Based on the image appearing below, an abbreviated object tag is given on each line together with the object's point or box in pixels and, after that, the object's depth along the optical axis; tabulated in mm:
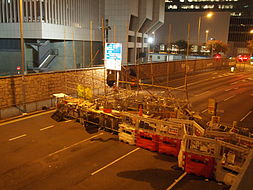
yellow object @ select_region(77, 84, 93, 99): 16531
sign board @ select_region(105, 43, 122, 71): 18281
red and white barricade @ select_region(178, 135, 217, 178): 8672
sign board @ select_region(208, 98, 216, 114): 13805
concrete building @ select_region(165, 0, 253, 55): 94562
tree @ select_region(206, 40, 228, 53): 66312
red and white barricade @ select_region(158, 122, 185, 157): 10189
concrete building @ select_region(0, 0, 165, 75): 33562
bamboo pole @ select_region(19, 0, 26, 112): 15573
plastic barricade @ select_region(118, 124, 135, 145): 11469
